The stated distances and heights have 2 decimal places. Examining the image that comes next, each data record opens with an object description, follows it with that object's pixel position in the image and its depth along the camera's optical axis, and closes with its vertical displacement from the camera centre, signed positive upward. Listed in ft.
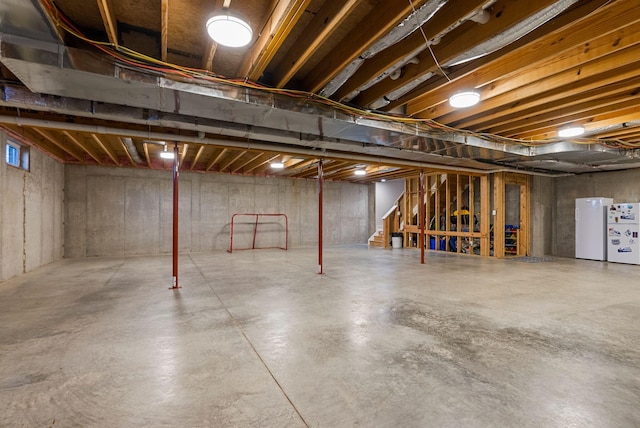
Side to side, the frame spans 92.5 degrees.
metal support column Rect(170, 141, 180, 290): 14.29 -0.15
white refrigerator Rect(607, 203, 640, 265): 21.52 -1.34
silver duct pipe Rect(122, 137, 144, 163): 18.58 +4.39
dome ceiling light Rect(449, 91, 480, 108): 10.68 +4.13
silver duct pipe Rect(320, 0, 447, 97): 6.63 +4.47
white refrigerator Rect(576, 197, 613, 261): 23.34 -1.04
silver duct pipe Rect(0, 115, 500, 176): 12.76 +3.72
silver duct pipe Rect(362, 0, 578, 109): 6.61 +4.37
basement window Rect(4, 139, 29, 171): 15.83 +3.31
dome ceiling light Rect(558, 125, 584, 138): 14.82 +4.15
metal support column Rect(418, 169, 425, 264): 23.16 +0.80
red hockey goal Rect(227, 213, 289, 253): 31.19 -1.66
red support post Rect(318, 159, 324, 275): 17.89 -0.25
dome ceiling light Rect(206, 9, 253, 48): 6.60 +4.17
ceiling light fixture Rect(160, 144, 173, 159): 21.36 +4.34
